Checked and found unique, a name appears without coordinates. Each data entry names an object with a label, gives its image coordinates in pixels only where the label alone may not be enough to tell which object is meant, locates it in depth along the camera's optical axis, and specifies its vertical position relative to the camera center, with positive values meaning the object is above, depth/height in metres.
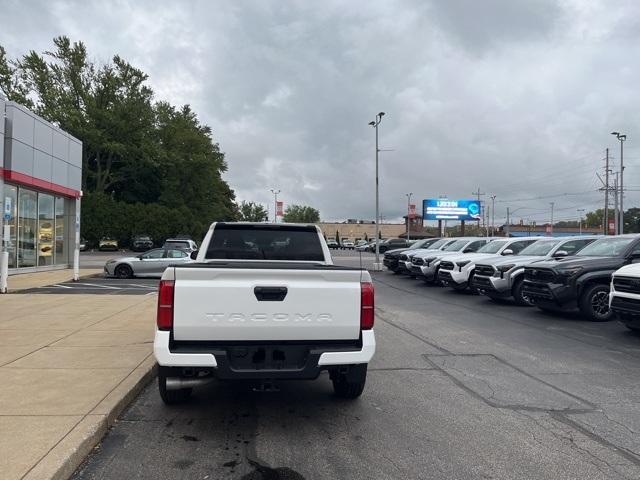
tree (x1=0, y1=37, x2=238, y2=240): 56.53 +11.91
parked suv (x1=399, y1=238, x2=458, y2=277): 21.05 -0.18
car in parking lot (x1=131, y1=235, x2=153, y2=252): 53.75 -0.43
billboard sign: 50.25 +3.53
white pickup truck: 4.47 -0.69
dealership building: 18.52 +1.96
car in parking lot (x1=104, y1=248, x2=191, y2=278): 20.80 -0.99
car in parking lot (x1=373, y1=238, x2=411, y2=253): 45.07 +0.11
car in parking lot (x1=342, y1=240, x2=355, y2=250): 86.82 -0.16
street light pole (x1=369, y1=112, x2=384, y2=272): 28.84 +2.79
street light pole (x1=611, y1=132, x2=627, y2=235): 41.00 +7.39
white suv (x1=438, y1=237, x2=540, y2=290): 16.03 -0.46
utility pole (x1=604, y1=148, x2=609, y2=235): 57.33 +7.35
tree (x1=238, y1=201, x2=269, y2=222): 108.00 +6.33
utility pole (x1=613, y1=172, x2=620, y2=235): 46.72 +4.49
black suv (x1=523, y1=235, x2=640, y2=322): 11.06 -0.66
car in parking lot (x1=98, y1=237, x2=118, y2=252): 56.09 -0.54
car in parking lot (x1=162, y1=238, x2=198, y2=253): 23.46 -0.17
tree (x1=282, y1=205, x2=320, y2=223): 120.81 +6.72
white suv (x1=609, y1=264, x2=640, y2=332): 8.75 -0.76
